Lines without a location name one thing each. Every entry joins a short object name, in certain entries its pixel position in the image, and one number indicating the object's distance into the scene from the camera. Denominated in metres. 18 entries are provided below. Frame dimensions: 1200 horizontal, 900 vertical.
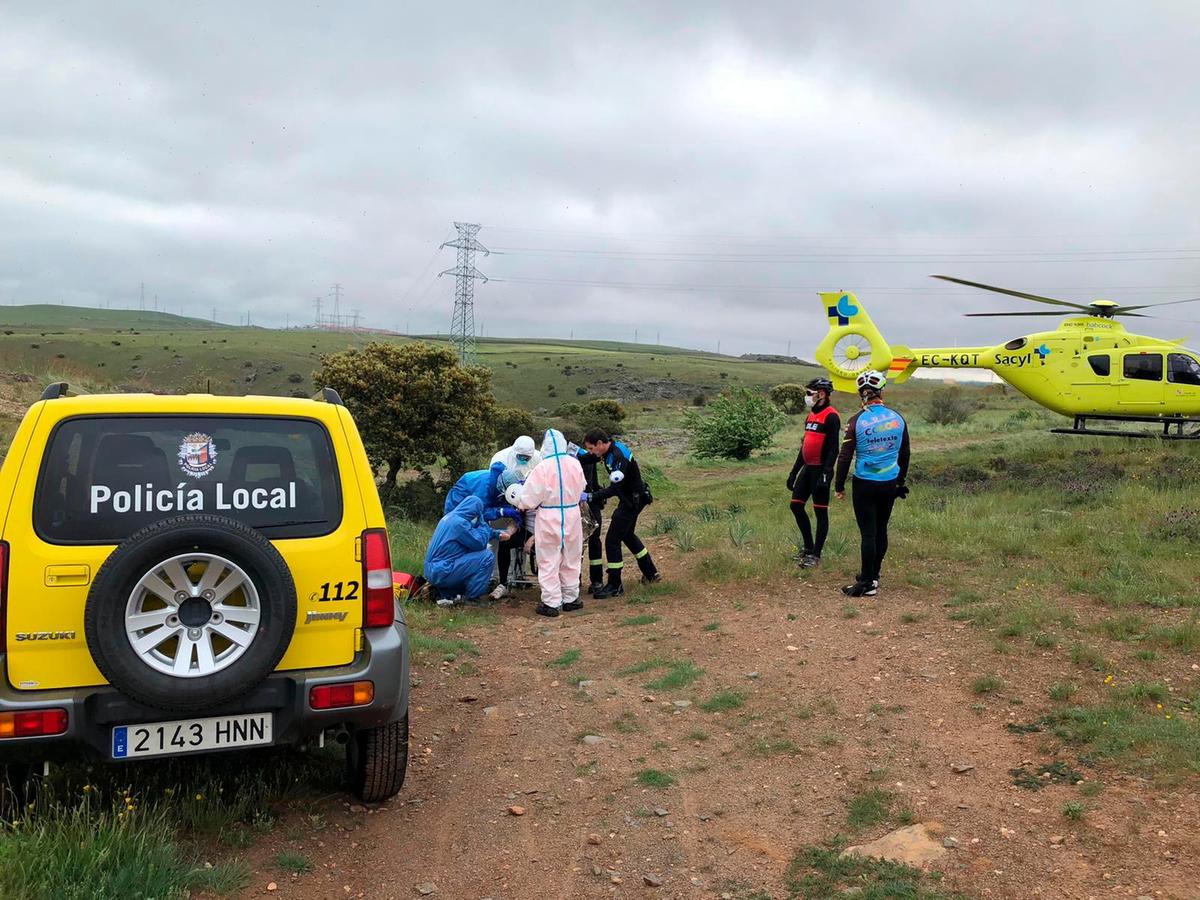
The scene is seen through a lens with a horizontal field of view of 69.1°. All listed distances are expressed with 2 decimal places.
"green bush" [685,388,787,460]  24.31
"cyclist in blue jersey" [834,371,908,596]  7.55
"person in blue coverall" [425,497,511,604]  8.42
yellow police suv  3.43
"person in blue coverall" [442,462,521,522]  8.78
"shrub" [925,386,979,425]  34.03
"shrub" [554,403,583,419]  39.84
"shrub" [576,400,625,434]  36.58
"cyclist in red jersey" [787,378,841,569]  8.67
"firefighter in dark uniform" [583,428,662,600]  8.73
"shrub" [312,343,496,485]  15.12
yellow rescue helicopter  15.76
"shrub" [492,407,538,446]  23.17
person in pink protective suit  8.26
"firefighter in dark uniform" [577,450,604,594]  9.16
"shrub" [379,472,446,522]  15.33
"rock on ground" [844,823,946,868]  3.64
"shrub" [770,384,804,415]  47.50
